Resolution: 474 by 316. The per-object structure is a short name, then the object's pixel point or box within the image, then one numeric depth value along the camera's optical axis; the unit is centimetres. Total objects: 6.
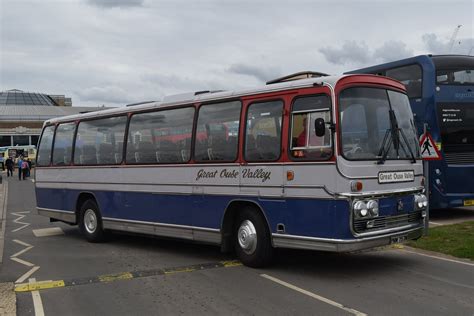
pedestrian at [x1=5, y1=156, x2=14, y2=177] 4622
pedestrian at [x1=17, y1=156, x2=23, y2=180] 3944
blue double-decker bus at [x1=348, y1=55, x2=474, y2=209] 1288
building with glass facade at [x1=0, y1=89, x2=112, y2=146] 7919
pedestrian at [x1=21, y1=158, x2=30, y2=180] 4019
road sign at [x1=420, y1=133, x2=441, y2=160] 911
